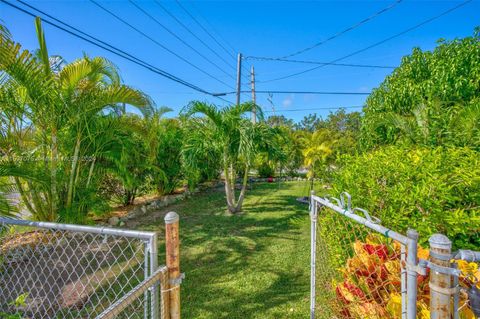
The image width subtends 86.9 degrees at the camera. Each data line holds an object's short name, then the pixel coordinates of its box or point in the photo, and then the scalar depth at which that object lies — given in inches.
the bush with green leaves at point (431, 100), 125.3
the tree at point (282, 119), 1119.6
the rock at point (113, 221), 215.9
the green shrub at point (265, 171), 524.7
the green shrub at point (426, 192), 73.6
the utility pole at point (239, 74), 552.8
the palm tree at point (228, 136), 236.7
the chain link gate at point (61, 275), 98.6
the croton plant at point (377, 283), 57.7
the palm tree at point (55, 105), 139.8
